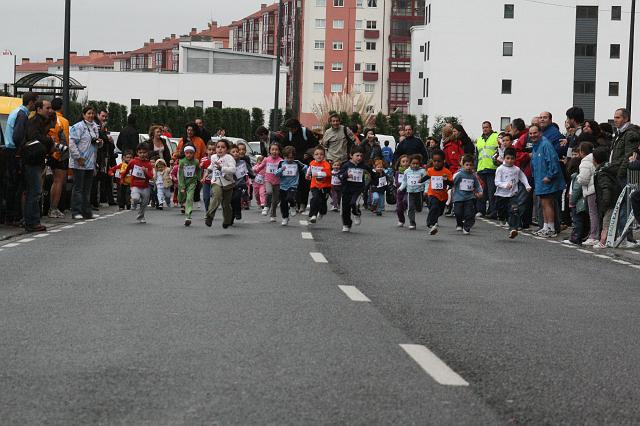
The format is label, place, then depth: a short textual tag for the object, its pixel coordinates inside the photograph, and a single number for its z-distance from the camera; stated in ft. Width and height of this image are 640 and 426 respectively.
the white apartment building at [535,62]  359.66
